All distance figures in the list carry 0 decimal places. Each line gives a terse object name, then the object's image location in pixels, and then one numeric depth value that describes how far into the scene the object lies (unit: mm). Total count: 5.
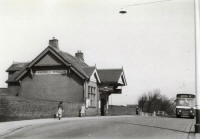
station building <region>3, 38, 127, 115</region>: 40406
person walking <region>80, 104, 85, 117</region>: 37031
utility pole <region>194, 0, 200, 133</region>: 15180
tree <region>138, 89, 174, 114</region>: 93750
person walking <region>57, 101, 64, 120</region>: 29241
